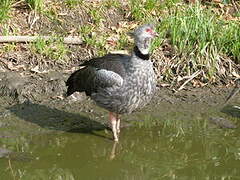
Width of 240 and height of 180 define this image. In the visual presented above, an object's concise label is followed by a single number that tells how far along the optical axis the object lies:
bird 9.52
